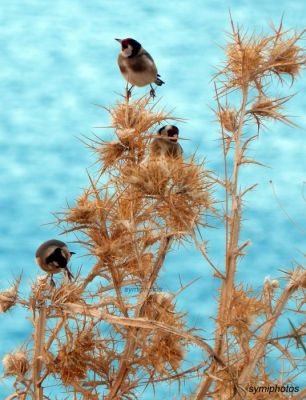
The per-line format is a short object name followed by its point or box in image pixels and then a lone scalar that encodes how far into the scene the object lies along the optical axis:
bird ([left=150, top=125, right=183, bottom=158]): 17.67
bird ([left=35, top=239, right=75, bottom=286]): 16.77
